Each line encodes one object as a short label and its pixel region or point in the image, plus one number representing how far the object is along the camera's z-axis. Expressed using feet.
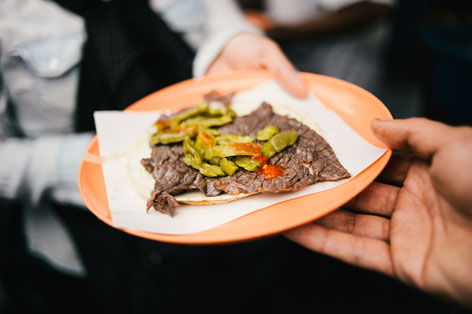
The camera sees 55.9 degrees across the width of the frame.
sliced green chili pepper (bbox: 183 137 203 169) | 1.14
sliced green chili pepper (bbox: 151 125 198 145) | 1.21
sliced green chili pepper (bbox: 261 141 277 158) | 1.14
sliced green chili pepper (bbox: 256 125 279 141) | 1.19
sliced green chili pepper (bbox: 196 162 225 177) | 1.11
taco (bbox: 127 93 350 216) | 1.07
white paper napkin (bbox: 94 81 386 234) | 1.02
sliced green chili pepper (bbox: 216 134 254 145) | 1.19
